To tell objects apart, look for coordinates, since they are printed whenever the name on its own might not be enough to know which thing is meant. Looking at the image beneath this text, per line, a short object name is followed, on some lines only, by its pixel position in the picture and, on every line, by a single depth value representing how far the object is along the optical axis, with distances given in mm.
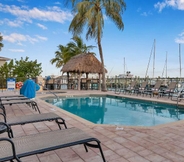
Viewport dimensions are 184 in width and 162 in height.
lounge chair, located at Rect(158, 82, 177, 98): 10069
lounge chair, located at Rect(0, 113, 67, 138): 2742
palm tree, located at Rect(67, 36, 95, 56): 22938
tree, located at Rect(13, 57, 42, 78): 19597
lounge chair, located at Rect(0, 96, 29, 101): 5651
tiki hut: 15430
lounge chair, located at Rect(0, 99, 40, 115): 4723
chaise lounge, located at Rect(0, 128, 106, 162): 1683
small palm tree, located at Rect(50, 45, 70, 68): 26378
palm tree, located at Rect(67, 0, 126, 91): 13609
